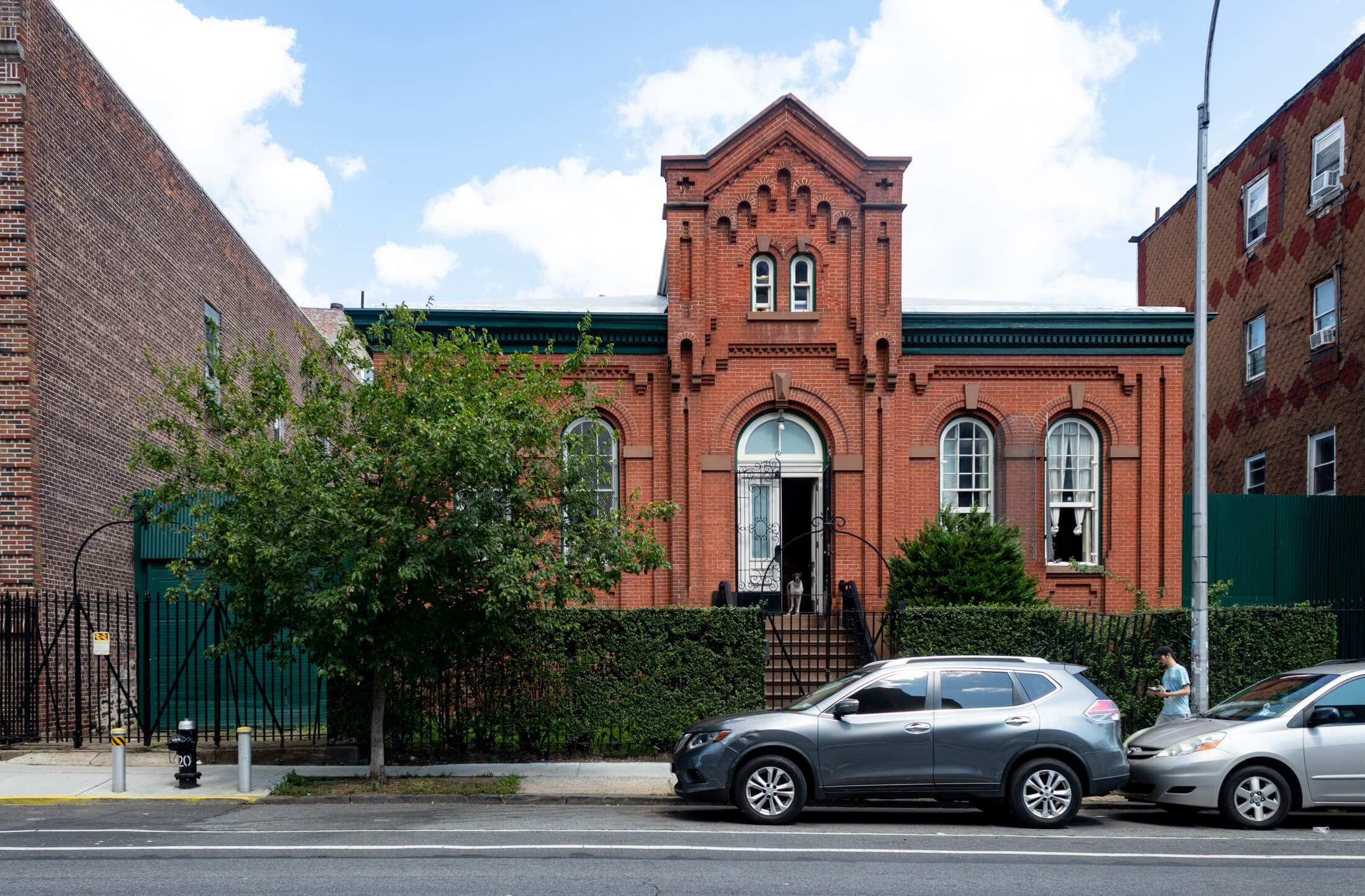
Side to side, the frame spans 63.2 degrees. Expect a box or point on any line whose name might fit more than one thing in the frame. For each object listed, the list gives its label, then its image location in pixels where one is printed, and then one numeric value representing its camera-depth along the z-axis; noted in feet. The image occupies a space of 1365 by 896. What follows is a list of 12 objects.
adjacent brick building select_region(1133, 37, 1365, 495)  72.64
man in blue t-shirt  42.63
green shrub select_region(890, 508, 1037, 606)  53.83
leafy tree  39.68
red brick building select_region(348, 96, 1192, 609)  60.90
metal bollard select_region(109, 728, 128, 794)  40.27
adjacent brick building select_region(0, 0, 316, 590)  49.96
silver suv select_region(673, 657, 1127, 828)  35.24
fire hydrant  41.70
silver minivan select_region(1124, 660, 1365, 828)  35.63
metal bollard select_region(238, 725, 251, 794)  41.32
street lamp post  42.96
